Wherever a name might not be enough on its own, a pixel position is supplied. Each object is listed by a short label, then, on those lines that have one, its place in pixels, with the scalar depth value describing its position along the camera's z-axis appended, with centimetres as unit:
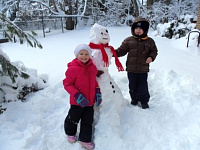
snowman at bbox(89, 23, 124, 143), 236
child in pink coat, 213
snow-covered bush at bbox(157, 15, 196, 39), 903
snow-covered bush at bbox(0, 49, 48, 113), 250
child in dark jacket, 275
